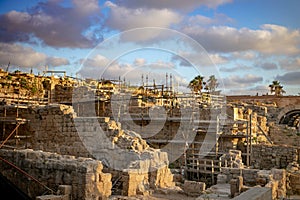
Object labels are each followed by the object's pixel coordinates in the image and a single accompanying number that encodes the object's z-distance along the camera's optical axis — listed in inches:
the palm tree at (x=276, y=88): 1883.6
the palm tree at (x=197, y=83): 1478.8
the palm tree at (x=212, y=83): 1560.0
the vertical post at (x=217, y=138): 640.4
